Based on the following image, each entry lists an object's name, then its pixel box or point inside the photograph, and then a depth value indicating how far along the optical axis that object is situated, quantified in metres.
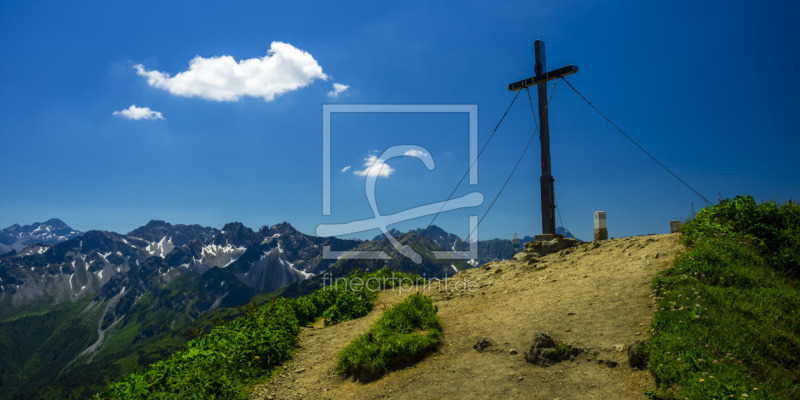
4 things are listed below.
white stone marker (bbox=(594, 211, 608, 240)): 16.39
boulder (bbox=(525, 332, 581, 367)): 8.40
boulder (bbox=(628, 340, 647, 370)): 7.58
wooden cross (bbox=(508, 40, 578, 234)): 17.28
